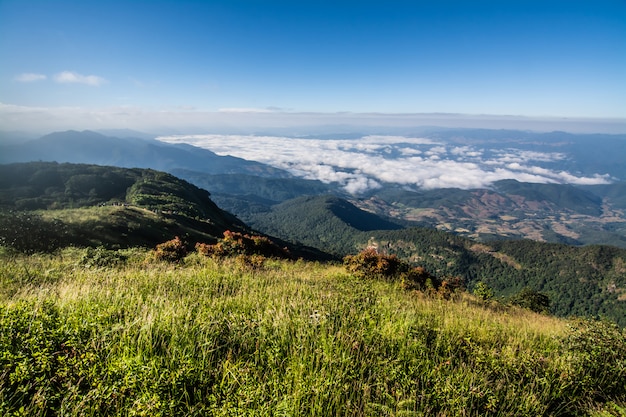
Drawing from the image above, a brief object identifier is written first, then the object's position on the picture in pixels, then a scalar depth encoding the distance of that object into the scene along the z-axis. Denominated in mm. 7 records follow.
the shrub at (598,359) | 5195
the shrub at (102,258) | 11534
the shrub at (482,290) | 34550
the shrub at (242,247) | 15238
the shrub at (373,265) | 13812
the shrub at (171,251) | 13430
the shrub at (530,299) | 41906
